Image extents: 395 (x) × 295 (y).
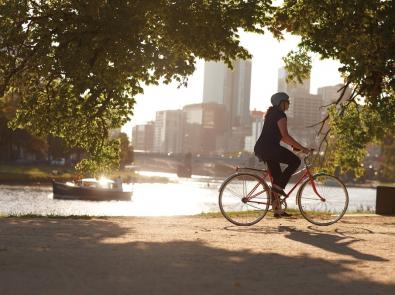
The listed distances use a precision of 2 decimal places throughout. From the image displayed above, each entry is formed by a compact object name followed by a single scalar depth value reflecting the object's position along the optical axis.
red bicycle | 8.23
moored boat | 52.47
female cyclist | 8.19
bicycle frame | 8.34
